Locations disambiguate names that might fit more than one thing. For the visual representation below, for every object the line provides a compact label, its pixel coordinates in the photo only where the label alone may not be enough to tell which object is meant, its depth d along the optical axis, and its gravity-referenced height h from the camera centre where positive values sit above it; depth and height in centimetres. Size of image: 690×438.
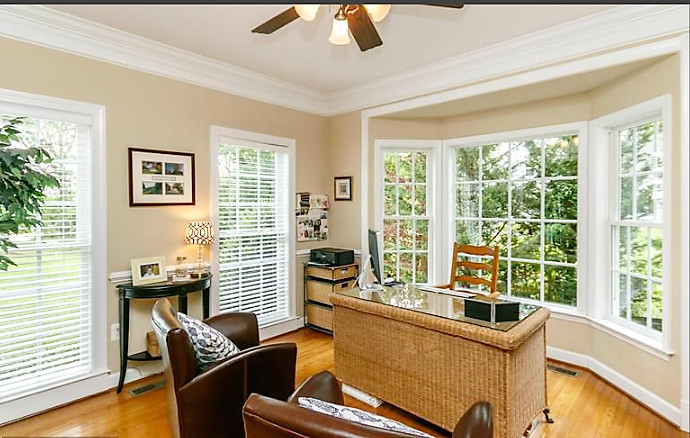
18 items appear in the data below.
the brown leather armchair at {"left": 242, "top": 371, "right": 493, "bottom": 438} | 109 -62
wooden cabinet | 418 -78
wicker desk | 204 -87
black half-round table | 288 -60
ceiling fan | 201 +108
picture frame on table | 304 -44
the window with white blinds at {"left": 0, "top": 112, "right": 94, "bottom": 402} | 259 -47
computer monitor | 289 -28
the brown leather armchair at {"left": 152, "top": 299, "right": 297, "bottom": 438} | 188 -87
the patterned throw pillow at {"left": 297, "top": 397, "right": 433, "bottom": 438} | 119 -64
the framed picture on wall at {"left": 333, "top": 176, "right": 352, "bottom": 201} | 448 +34
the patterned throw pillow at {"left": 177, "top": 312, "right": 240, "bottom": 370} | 202 -68
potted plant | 190 +17
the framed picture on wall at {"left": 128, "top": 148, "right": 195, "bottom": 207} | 312 +34
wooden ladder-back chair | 325 -44
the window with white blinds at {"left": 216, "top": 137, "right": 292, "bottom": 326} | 378 -13
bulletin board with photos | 444 +1
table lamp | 336 -15
